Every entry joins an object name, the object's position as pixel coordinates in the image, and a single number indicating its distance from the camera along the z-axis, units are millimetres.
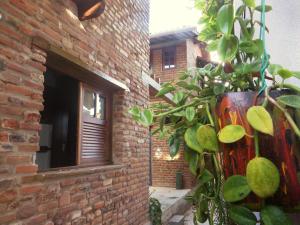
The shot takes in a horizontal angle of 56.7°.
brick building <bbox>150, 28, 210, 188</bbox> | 10391
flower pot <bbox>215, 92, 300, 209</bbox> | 668
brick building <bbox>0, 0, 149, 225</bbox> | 2143
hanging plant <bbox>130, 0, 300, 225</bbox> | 658
